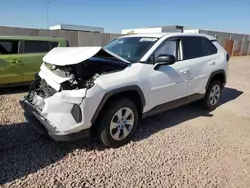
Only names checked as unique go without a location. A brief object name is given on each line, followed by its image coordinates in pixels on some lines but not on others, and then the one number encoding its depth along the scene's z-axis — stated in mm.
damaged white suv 3150
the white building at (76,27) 34881
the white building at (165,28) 30612
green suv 6570
